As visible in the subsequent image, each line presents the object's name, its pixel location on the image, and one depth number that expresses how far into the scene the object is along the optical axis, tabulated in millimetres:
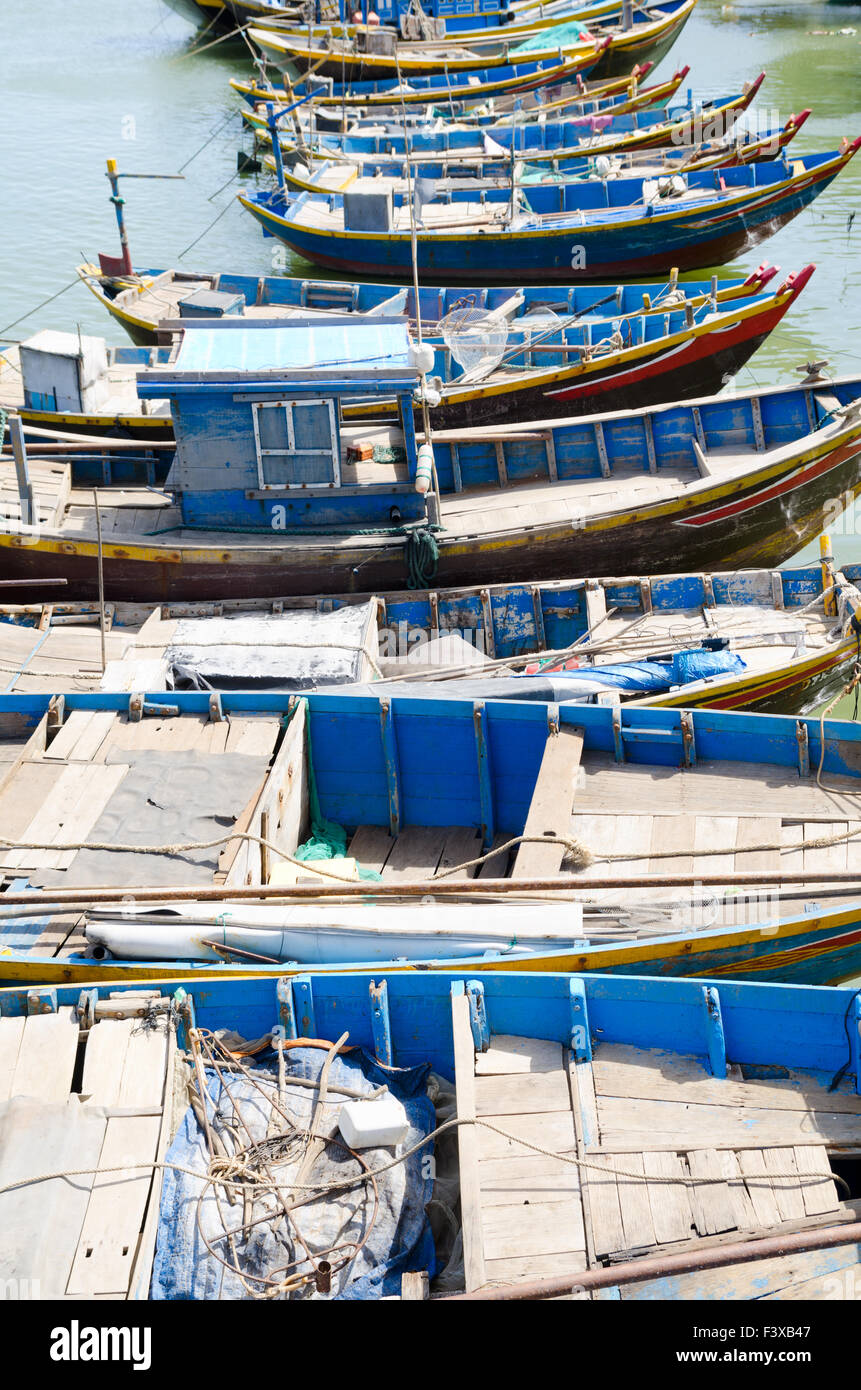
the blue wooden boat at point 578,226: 22703
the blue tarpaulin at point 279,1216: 6578
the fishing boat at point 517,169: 24703
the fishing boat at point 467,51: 34594
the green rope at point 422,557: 13227
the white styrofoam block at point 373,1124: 7195
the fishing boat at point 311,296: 17953
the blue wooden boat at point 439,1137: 6324
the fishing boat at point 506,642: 11031
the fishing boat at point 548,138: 26656
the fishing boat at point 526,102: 29797
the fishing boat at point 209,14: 44500
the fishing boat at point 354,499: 12984
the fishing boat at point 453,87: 32031
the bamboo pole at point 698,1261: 5863
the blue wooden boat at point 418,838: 8125
